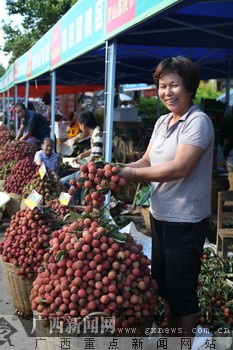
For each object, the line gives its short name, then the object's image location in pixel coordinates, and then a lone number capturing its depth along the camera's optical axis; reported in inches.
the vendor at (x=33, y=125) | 373.7
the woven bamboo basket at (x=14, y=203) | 264.8
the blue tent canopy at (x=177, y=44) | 184.2
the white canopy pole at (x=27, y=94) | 524.4
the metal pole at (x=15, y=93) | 650.2
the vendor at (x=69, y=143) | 477.7
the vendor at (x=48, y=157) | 270.7
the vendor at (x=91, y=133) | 251.4
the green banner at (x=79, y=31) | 213.2
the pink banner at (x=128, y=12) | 137.9
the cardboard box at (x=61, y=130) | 602.7
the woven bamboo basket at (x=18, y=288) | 145.5
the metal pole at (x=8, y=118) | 742.0
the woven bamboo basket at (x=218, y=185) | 274.5
